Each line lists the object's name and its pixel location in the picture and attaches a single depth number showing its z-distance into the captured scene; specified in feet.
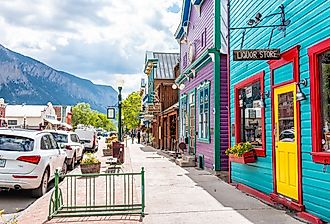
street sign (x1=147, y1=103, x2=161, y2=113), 103.96
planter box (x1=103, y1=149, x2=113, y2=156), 80.53
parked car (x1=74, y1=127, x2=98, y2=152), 89.04
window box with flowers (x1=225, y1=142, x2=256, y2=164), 31.17
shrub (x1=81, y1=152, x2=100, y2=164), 42.83
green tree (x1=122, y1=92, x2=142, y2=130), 203.00
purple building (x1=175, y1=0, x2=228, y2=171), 44.34
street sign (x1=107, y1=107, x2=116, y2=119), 75.26
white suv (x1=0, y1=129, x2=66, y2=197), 30.14
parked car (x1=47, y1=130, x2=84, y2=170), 53.57
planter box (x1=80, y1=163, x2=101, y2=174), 42.65
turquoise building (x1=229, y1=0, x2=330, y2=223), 21.07
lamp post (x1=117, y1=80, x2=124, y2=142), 62.13
